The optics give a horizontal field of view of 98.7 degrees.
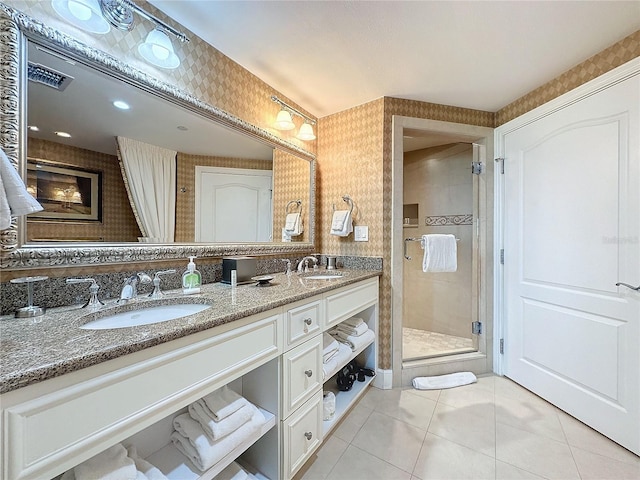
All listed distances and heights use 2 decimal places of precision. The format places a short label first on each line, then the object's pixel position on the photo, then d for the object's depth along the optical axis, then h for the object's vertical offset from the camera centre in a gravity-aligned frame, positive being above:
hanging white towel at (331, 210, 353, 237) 2.16 +0.13
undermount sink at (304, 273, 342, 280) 1.80 -0.24
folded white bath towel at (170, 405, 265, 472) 0.91 -0.70
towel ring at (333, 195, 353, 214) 2.22 +0.33
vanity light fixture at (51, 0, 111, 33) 1.00 +0.85
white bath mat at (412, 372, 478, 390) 2.04 -1.07
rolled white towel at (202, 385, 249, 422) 0.98 -0.61
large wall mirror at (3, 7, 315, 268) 0.96 +0.35
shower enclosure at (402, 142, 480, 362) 2.86 -0.02
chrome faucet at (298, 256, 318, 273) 2.05 -0.18
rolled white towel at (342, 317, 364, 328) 1.92 -0.58
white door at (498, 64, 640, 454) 1.47 -0.09
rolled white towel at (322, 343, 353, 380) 1.49 -0.70
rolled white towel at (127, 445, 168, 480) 0.82 -0.70
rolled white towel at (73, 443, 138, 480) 0.72 -0.62
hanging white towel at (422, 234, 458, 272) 2.28 -0.10
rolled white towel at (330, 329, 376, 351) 1.80 -0.66
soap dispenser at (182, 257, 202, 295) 1.26 -0.19
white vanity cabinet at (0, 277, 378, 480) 0.54 -0.42
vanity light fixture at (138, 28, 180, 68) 1.23 +0.88
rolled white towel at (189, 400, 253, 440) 0.95 -0.65
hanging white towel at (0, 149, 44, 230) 0.70 +0.11
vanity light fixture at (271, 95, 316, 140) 1.93 +0.87
